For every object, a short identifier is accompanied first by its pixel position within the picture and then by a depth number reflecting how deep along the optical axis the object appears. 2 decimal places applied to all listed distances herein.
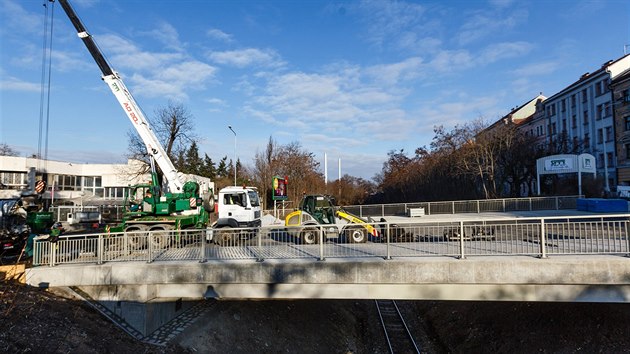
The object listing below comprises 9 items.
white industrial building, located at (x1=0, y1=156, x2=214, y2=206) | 39.59
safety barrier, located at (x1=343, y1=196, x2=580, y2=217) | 26.58
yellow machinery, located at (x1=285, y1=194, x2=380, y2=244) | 15.95
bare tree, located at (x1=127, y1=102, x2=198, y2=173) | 40.61
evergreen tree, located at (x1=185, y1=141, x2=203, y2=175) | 54.78
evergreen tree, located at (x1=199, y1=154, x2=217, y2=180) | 65.29
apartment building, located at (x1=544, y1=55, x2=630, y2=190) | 41.31
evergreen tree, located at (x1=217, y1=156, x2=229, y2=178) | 71.92
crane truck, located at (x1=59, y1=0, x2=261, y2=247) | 15.52
